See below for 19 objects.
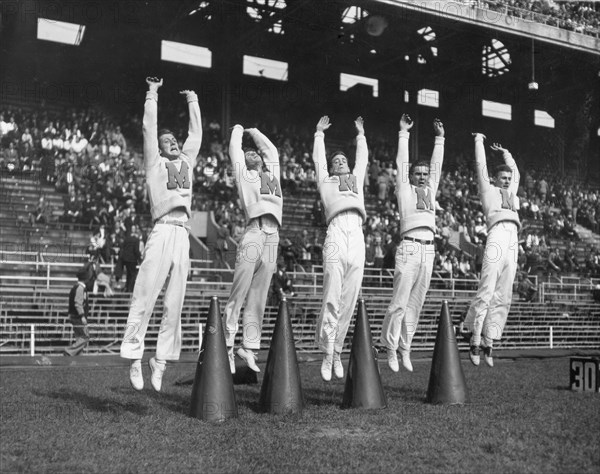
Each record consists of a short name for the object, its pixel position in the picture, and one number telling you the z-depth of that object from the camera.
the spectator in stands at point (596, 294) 29.77
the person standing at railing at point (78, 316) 17.75
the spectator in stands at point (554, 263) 30.89
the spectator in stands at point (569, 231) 34.47
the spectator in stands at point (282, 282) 22.33
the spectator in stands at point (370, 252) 26.56
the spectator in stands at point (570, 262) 31.98
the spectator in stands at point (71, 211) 24.44
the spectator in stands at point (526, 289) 28.20
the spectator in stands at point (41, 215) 24.09
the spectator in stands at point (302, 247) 25.84
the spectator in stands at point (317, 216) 28.77
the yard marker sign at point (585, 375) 11.31
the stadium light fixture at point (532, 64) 31.16
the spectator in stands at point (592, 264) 32.41
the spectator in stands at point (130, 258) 20.80
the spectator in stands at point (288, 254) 25.28
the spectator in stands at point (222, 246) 24.94
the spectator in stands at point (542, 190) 36.03
